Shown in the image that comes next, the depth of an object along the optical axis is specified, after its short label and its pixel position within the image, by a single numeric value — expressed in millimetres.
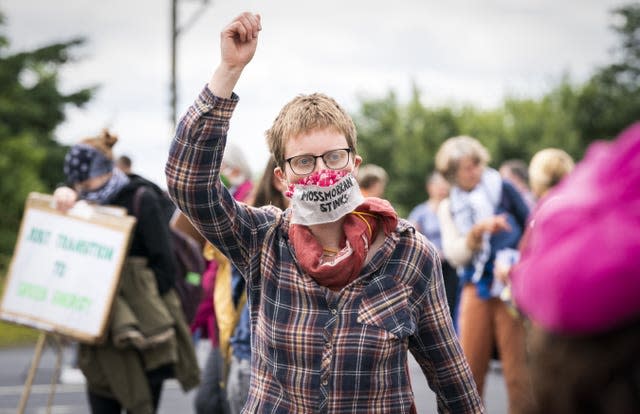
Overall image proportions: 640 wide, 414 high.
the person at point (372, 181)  8398
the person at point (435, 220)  10500
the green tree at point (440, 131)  45094
